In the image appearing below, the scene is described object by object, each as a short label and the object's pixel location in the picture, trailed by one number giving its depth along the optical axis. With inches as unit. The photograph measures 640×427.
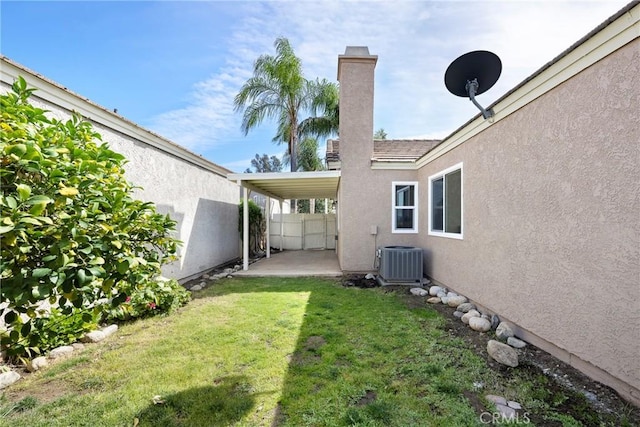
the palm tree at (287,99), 609.6
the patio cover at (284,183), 384.5
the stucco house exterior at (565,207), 110.1
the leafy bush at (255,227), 579.2
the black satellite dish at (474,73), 198.1
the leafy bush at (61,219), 62.3
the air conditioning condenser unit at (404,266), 313.9
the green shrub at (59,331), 153.8
